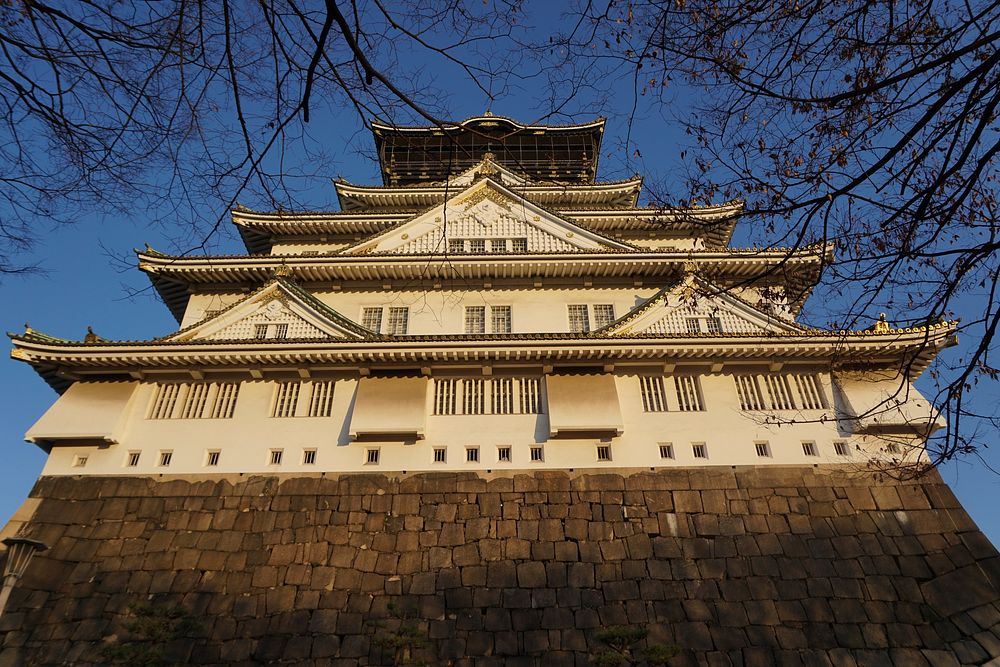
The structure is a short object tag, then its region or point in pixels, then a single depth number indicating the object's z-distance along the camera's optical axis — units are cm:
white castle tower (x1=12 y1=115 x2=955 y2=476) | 1330
